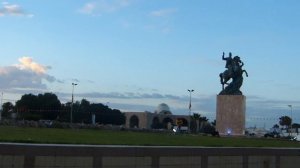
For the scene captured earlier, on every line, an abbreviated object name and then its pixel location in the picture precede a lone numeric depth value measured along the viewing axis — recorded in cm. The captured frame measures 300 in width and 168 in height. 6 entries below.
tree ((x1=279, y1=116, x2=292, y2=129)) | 19475
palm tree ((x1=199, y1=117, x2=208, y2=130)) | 19042
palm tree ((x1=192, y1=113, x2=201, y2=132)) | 18600
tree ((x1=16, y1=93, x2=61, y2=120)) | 14273
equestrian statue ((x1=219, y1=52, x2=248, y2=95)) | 8369
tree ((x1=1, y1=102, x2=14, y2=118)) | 16090
